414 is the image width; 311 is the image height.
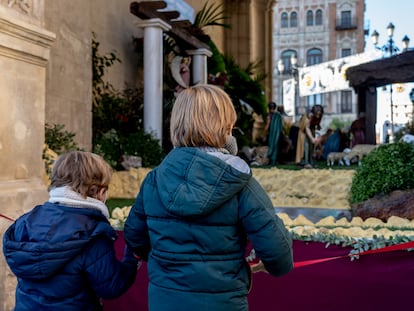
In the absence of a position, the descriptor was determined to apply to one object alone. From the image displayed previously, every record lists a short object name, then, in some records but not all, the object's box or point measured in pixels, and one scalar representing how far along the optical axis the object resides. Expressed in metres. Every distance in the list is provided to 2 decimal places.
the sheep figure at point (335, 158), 12.57
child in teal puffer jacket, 1.73
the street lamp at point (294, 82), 46.69
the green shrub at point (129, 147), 8.39
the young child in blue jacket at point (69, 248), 2.00
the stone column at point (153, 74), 10.17
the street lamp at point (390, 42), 22.52
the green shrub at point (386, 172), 4.35
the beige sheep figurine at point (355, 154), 12.25
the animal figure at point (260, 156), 13.39
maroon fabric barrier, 2.55
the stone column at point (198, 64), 12.76
